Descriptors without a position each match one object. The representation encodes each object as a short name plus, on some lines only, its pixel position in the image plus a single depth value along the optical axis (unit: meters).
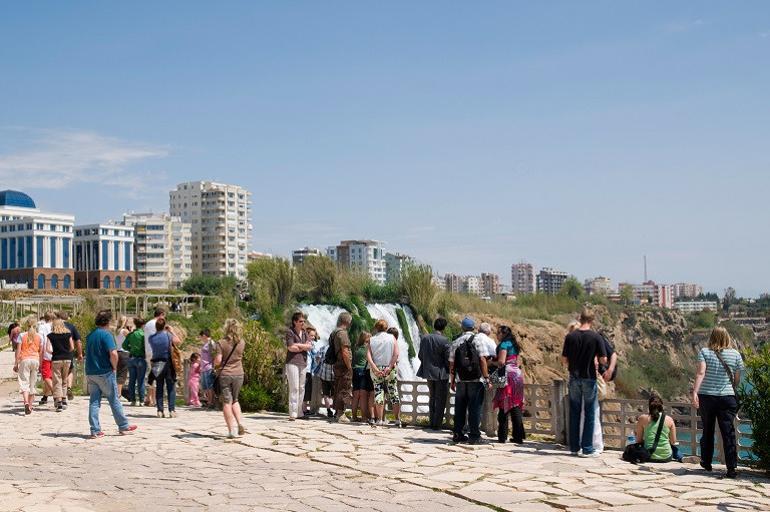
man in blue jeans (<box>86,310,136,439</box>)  11.20
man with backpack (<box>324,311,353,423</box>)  12.71
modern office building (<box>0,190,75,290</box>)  103.94
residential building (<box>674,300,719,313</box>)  166.70
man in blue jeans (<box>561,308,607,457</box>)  9.88
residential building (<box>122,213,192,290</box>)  131.62
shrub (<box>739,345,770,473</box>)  8.66
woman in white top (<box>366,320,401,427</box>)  12.34
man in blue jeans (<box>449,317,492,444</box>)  10.86
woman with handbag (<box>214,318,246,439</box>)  11.20
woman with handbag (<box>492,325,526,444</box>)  10.95
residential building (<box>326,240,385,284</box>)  164.02
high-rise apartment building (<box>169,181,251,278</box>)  145.00
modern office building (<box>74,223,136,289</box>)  114.94
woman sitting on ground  9.62
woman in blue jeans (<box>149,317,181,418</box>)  13.13
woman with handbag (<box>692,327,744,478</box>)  8.80
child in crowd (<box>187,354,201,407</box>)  15.77
